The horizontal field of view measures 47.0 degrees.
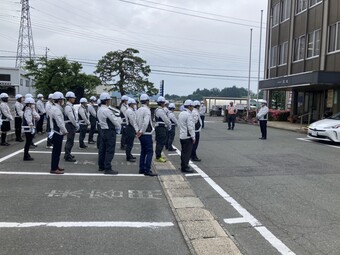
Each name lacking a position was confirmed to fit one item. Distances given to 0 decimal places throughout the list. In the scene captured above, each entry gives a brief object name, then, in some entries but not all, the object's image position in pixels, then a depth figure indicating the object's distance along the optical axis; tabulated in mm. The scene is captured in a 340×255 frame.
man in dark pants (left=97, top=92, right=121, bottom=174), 9242
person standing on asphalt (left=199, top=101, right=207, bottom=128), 21362
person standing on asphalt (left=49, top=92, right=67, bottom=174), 9016
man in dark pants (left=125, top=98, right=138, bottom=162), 10836
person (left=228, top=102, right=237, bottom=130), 23609
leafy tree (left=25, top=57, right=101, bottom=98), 34125
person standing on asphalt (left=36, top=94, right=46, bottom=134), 17192
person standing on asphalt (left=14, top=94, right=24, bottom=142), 14305
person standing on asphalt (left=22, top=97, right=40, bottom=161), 10719
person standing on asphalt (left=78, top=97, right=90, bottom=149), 13777
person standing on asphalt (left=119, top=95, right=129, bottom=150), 13633
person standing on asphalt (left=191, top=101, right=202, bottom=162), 10586
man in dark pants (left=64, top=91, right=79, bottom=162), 10844
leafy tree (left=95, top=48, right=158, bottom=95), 49375
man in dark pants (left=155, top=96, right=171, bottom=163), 10547
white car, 15412
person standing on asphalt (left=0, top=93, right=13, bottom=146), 13836
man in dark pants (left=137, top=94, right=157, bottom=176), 9203
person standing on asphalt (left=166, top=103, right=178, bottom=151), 13695
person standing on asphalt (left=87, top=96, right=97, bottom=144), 15249
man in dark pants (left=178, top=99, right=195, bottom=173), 9523
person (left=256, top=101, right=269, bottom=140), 17750
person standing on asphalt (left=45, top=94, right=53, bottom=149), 9288
